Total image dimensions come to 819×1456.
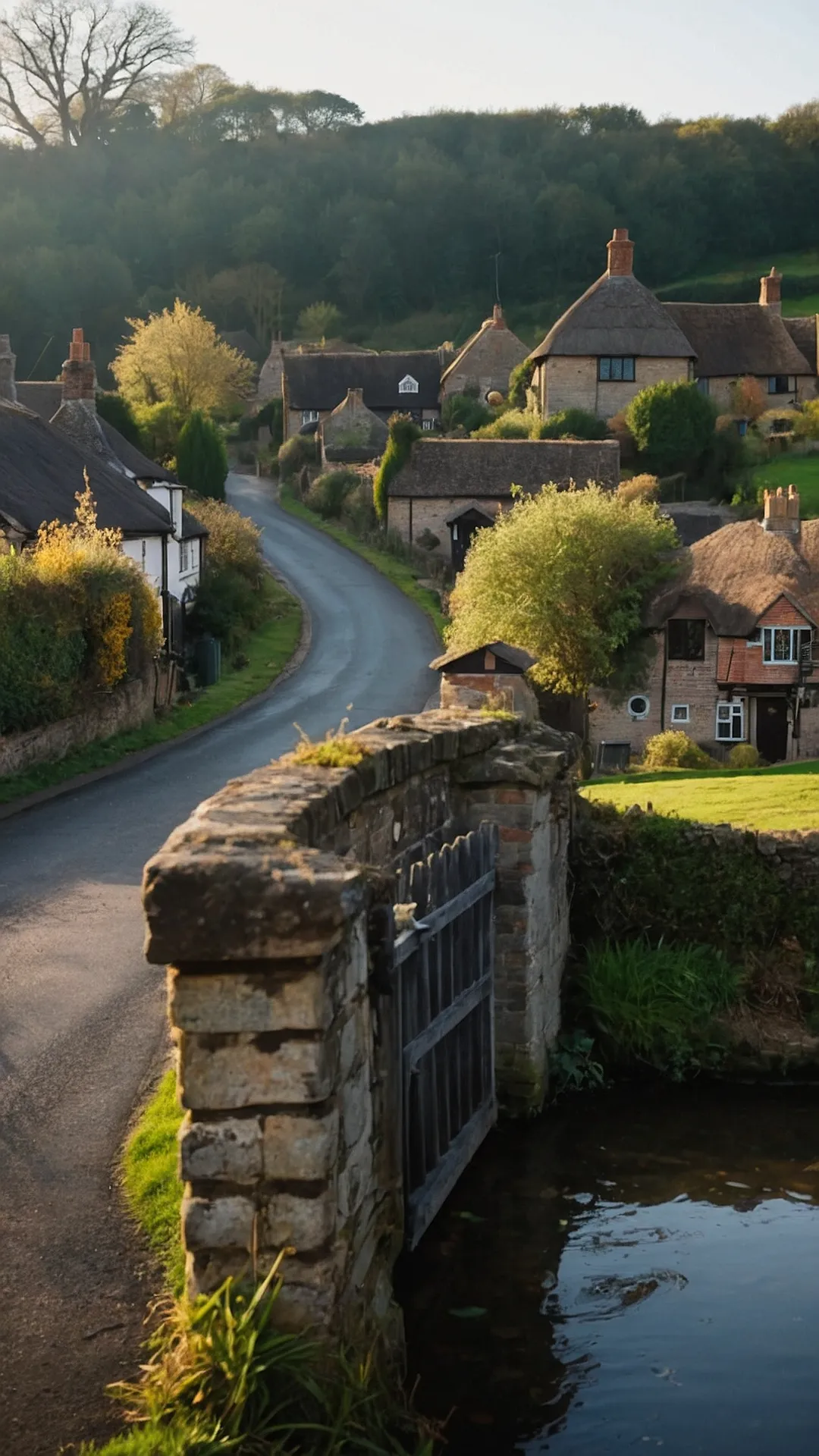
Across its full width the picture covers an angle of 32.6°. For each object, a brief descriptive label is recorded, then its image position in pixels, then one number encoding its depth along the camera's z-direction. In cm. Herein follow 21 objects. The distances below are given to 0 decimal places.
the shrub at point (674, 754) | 3472
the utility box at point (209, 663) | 3372
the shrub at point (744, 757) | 3738
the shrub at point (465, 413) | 7431
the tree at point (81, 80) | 9300
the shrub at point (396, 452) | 5819
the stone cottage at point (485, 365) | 7875
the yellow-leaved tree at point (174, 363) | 5962
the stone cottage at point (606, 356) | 6719
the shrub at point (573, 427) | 6384
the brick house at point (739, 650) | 4128
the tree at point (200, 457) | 5034
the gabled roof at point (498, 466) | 5588
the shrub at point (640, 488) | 5238
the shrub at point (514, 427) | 6625
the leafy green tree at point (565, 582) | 3825
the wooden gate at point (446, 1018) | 733
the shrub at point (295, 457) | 7369
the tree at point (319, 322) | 10488
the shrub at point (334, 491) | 6494
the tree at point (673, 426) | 6075
